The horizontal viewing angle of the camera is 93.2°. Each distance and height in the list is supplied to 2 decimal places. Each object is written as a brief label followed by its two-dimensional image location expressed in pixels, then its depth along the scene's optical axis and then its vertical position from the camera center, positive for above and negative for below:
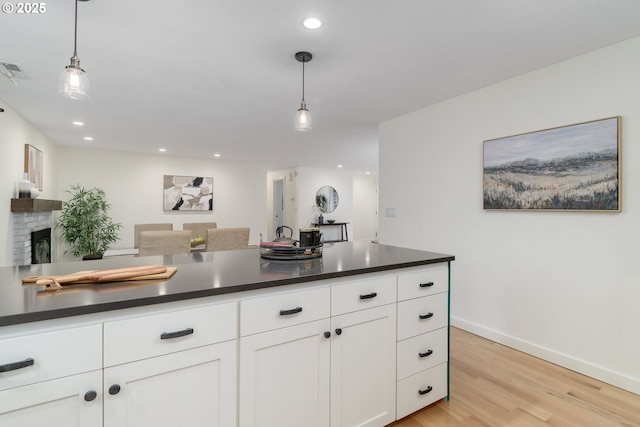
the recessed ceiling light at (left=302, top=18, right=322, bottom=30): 1.81 +1.15
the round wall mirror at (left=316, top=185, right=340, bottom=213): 8.54 +0.40
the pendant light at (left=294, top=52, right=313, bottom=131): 2.17 +0.69
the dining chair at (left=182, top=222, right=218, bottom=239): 6.41 -0.33
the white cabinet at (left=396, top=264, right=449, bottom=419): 1.68 -0.73
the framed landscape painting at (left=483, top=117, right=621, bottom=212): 2.10 +0.35
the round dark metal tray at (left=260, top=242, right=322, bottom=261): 1.75 -0.23
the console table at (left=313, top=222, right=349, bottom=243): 8.73 -0.54
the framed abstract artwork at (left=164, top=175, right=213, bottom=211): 6.63 +0.44
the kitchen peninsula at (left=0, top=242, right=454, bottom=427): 0.92 -0.51
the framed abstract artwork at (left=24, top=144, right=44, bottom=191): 3.80 +0.64
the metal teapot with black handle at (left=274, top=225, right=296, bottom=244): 2.01 -0.18
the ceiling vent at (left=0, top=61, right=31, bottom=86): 2.37 +1.14
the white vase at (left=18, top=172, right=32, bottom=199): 3.54 +0.26
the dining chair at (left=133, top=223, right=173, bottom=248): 6.07 -0.32
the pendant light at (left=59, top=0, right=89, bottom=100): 1.47 +0.64
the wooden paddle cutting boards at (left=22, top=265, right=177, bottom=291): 1.13 -0.26
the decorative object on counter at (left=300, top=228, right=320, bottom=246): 1.87 -0.15
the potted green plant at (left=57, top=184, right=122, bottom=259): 5.32 -0.21
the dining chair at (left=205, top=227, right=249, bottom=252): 4.11 -0.36
